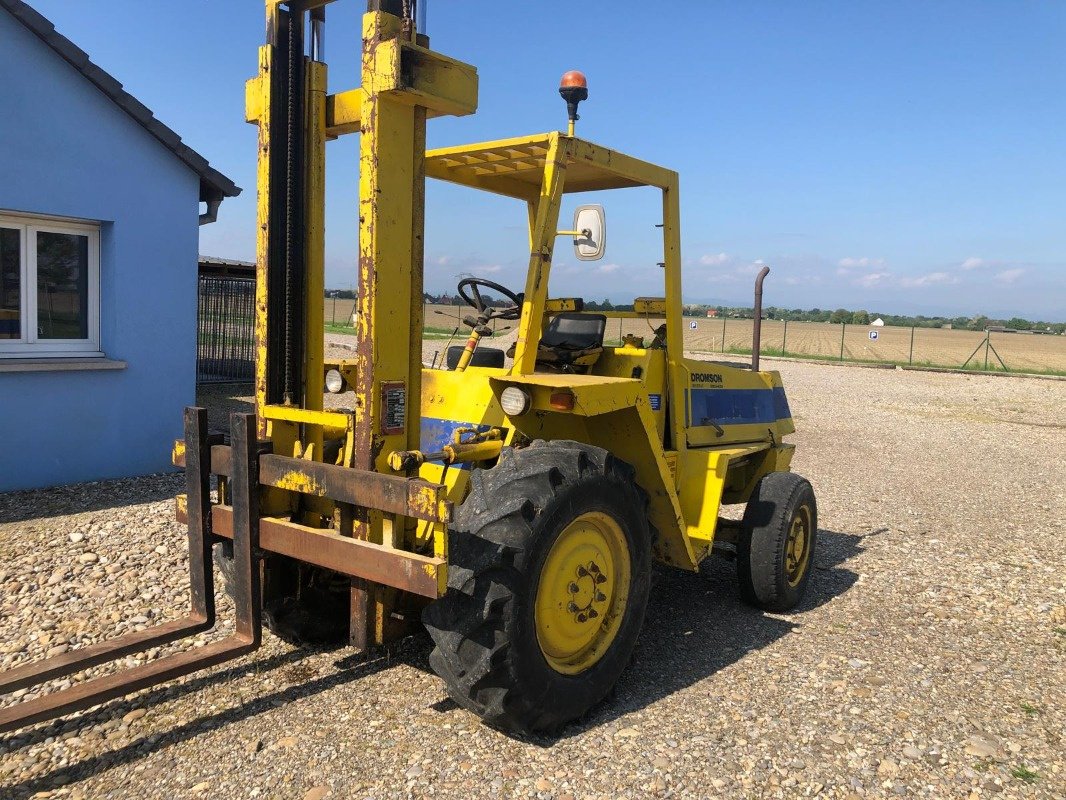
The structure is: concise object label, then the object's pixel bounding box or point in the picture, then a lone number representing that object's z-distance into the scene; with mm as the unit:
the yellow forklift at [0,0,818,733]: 3361
